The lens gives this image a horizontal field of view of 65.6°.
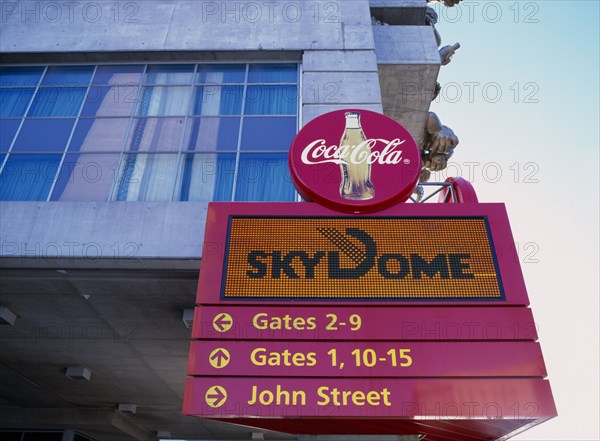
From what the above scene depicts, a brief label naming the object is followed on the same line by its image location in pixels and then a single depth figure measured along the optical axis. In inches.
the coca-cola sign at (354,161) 255.8
